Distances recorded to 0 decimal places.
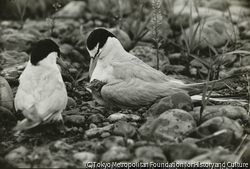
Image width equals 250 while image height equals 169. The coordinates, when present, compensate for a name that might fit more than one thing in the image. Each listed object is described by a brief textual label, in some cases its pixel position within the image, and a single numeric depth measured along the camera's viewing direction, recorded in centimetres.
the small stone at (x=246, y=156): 557
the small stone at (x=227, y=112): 656
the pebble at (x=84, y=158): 547
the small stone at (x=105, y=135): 633
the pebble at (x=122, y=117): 702
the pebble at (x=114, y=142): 577
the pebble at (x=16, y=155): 552
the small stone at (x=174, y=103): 672
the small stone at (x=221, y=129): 577
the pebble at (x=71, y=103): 770
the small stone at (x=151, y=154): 537
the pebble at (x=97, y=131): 638
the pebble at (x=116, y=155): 538
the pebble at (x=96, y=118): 700
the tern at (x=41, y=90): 595
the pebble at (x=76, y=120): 684
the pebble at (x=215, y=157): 530
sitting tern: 733
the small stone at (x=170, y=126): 593
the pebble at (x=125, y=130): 617
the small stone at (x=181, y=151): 544
